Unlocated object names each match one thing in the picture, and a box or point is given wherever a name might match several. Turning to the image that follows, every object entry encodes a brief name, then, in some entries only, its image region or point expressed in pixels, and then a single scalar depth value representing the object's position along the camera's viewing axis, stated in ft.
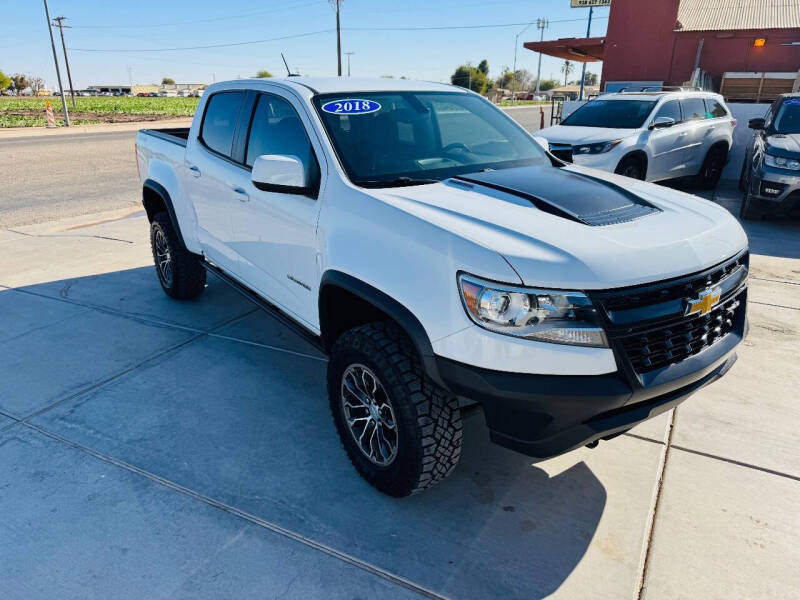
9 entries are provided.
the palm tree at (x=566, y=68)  510.17
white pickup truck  7.09
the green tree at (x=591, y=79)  411.75
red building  65.62
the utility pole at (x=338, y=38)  152.05
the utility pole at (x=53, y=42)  111.91
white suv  29.54
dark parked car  24.41
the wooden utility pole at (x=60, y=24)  176.55
